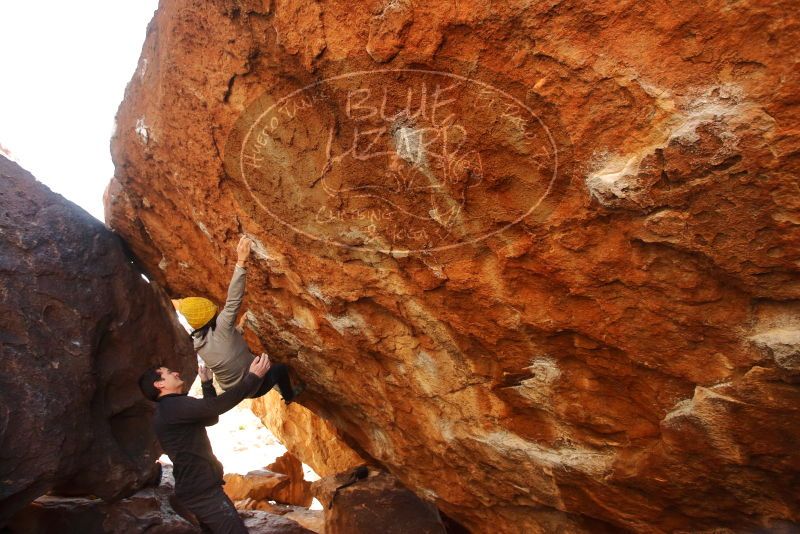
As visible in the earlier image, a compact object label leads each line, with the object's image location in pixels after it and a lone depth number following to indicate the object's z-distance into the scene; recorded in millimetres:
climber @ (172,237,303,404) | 3322
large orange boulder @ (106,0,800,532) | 1952
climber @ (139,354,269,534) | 3527
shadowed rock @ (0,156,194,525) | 3500
